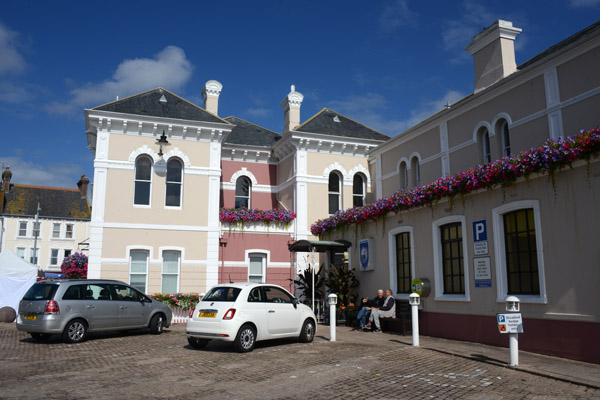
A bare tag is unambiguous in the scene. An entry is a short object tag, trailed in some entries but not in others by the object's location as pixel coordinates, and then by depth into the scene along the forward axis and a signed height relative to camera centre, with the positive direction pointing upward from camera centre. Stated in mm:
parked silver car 12453 -860
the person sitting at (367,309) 15453 -1045
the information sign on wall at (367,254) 16984 +730
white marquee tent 20031 -20
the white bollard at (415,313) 11603 -880
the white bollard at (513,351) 9047 -1383
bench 14188 -1339
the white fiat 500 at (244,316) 10656 -902
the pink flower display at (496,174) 9531 +2331
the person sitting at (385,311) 14695 -1054
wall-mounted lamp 20062 +5483
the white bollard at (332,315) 12859 -1019
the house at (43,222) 47406 +5388
